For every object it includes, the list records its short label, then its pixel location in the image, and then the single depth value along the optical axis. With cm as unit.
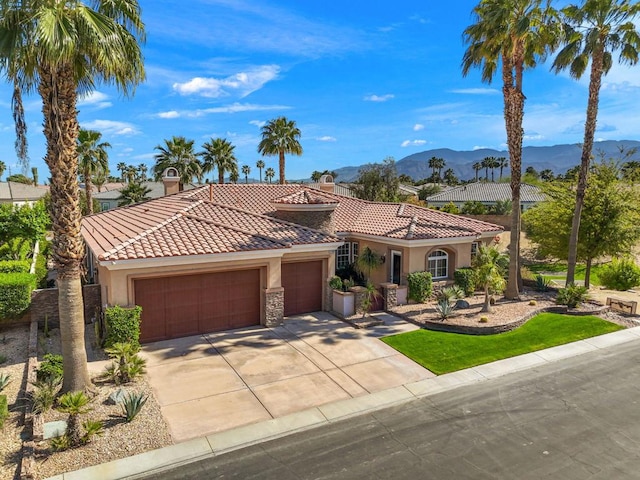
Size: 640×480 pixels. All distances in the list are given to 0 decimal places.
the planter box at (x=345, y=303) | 1928
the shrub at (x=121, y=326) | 1455
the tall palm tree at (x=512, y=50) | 1967
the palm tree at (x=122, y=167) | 11518
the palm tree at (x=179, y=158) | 3844
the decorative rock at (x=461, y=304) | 2086
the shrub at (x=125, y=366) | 1261
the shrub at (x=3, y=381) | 1135
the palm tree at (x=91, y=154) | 3462
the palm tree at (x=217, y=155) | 4309
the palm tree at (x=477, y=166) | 15050
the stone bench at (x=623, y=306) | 2064
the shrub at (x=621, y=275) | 2658
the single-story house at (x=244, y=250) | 1603
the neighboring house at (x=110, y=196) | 6081
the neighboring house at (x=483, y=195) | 7156
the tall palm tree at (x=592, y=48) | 2097
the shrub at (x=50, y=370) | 1194
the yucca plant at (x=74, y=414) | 945
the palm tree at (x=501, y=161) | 13349
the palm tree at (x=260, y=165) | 11819
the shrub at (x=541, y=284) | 2530
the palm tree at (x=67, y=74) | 966
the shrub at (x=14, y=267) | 1814
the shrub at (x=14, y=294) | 1605
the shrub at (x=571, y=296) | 2078
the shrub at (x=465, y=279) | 2306
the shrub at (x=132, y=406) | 1052
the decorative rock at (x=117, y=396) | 1136
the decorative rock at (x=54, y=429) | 956
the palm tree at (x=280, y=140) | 4684
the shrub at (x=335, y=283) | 1992
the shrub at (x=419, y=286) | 2136
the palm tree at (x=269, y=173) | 11500
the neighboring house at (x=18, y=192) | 5769
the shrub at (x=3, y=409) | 988
